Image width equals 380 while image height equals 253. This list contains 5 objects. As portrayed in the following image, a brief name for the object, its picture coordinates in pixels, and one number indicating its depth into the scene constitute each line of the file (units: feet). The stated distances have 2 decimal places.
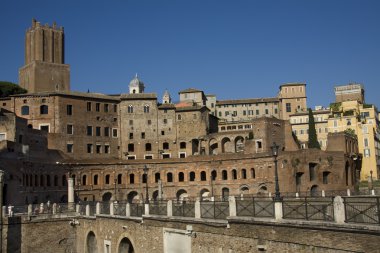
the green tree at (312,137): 223.10
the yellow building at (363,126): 236.84
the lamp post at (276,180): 61.16
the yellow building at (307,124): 284.00
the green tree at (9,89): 248.93
